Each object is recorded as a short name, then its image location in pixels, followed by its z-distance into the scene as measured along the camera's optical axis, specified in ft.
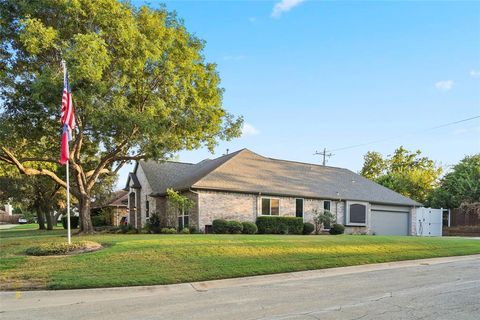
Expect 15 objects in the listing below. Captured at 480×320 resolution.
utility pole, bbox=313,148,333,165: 182.09
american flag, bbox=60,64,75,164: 45.55
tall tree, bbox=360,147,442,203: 154.51
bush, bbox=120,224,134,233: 90.95
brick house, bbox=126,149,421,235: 84.64
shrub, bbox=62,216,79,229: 146.51
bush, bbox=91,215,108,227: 151.40
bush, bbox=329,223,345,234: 94.38
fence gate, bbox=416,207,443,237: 114.93
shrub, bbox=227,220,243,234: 78.79
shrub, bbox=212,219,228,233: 78.74
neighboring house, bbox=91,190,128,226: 151.43
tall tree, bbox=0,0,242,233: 54.29
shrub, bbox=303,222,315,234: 90.89
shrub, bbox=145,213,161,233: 91.55
